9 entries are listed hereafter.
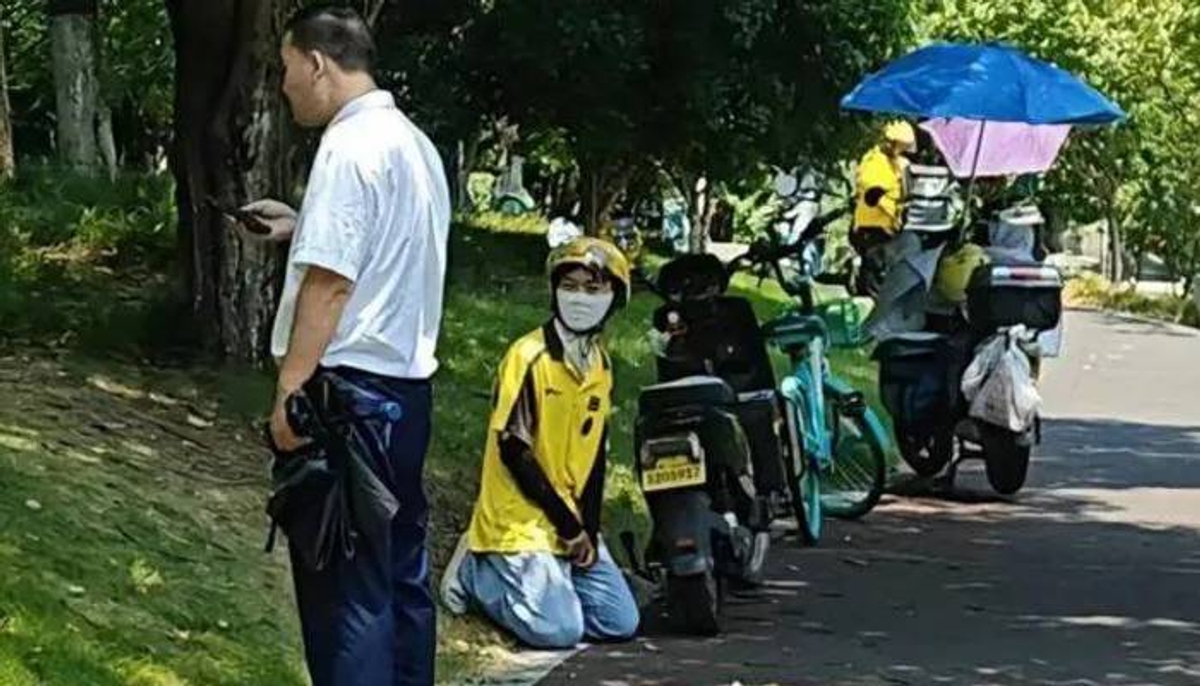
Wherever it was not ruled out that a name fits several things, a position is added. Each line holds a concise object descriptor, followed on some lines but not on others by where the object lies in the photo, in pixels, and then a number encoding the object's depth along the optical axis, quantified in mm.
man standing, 5398
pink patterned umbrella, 16047
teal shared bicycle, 11047
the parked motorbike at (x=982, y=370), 12844
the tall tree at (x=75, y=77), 18984
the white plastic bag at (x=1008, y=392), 12695
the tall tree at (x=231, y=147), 10094
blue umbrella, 13094
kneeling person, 8383
